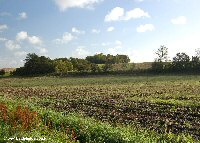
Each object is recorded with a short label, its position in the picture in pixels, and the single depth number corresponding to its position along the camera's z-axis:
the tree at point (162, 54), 58.82
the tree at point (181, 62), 45.87
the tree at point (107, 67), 51.02
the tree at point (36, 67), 56.52
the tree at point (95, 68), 51.13
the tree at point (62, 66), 56.27
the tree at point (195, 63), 44.86
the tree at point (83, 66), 58.14
